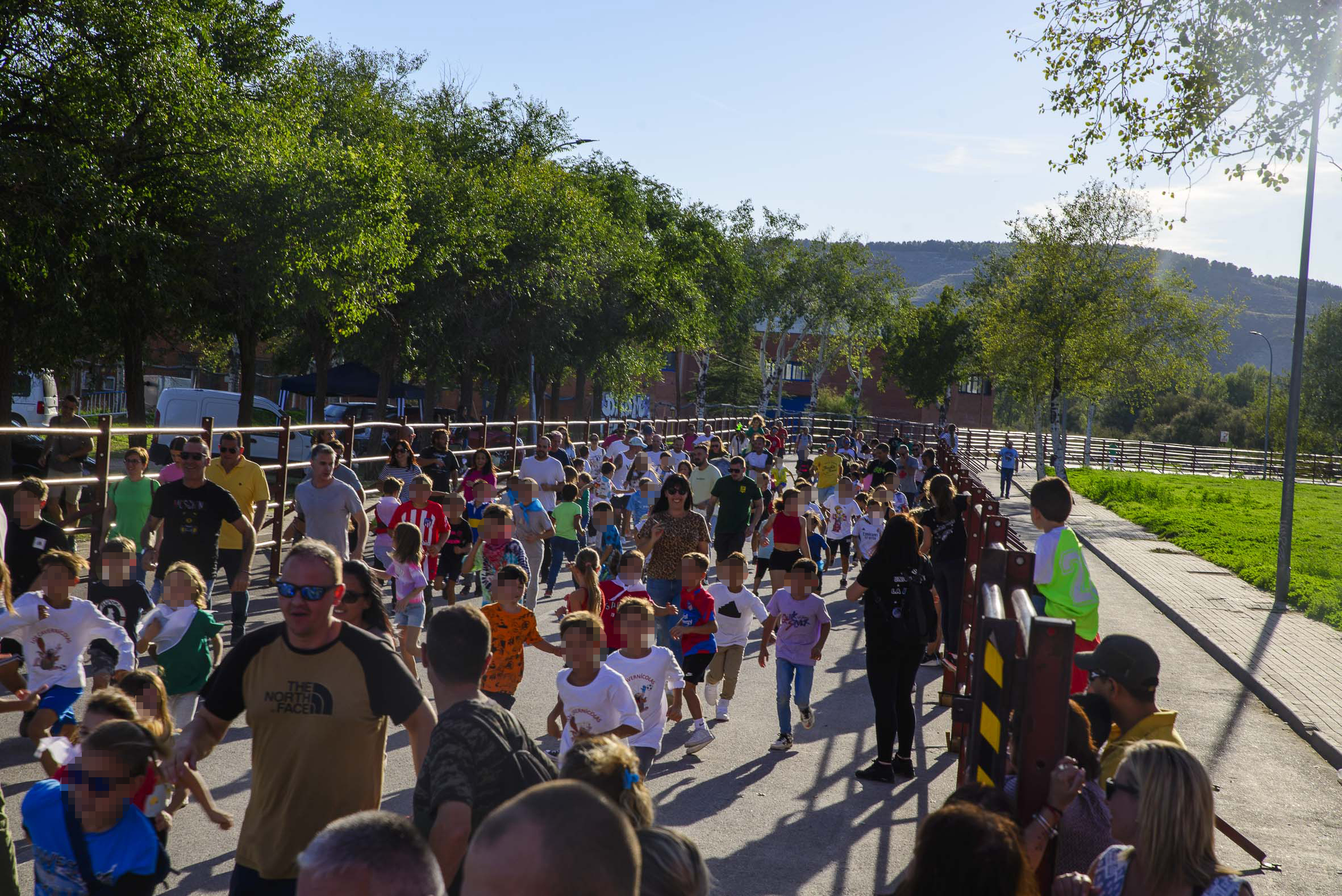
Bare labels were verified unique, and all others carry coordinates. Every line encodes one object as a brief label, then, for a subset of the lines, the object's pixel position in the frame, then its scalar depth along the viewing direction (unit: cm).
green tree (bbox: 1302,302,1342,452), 7362
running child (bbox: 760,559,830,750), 873
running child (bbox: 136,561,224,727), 684
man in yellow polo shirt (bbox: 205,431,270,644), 1138
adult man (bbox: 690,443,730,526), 1755
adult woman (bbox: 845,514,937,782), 806
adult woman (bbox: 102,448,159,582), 1105
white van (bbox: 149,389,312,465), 3039
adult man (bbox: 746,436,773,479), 2091
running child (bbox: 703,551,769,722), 929
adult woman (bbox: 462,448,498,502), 1475
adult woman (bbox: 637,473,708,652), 1045
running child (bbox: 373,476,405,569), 1246
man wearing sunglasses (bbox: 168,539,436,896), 389
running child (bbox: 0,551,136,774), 656
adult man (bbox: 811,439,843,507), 2144
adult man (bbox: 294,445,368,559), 1138
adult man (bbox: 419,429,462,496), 1664
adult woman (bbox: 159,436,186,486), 1253
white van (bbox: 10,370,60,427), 3012
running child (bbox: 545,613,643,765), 590
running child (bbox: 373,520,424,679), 930
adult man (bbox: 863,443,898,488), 2019
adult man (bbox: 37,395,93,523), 1518
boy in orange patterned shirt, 711
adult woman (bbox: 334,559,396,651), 591
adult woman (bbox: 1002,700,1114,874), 354
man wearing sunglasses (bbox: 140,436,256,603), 945
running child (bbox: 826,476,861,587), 1645
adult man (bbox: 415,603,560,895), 345
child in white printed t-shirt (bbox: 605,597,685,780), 691
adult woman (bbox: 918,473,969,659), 1121
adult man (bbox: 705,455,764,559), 1373
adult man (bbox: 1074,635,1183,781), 452
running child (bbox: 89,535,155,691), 770
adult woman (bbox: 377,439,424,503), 1441
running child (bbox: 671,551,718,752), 863
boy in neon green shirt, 671
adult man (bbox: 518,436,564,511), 1567
